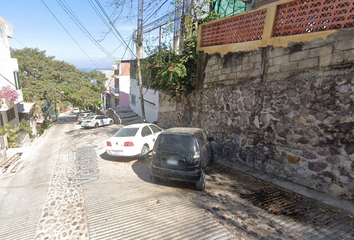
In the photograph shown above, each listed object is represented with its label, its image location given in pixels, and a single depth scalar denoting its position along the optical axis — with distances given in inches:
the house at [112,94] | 1238.1
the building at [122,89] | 1081.4
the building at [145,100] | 585.3
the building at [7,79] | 408.8
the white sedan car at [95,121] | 733.3
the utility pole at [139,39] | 450.5
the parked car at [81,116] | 1050.1
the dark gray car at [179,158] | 184.7
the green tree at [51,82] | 780.6
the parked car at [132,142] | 286.2
